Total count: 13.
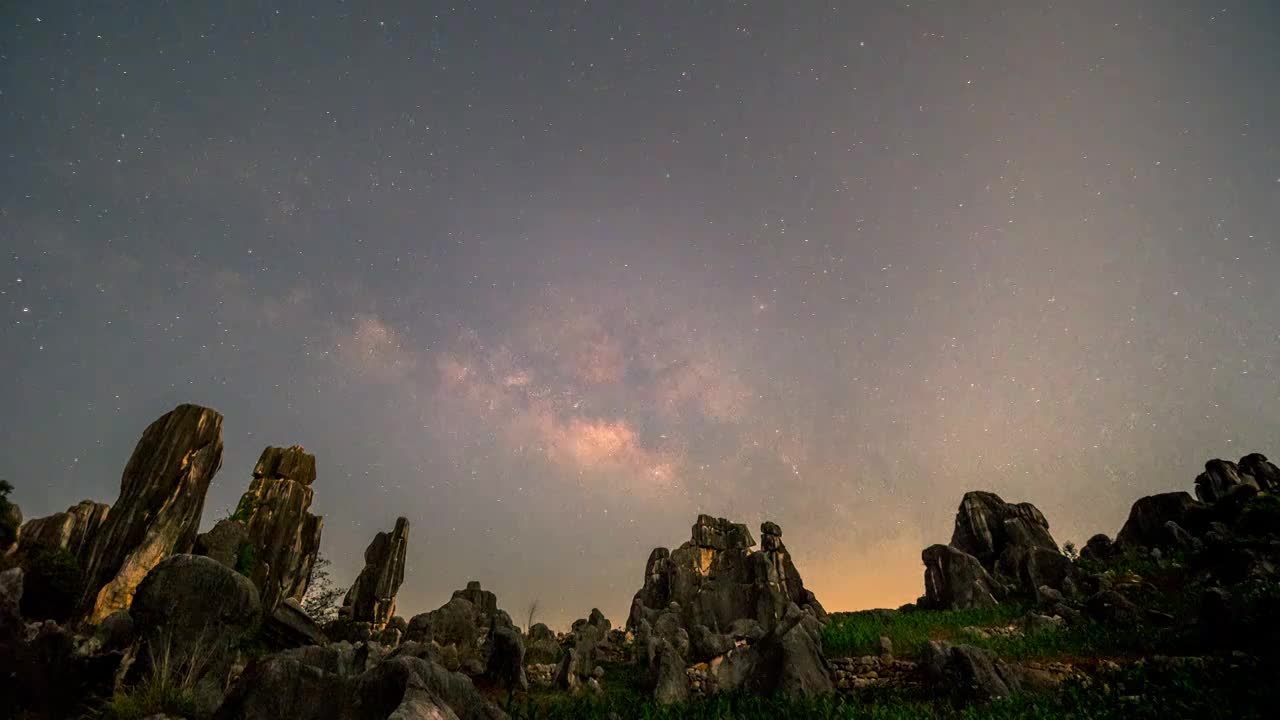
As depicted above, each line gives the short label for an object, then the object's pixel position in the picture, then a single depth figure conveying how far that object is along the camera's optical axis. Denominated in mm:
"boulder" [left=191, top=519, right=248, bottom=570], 34906
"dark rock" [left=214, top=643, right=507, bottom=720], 7055
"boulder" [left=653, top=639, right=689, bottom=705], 15500
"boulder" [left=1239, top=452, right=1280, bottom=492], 42375
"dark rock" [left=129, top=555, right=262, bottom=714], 10867
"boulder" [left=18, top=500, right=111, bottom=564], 29948
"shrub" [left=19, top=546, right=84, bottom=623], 26984
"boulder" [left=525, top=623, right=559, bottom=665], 32594
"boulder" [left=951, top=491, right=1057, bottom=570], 43969
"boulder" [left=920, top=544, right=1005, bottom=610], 35594
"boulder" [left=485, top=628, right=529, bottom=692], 18469
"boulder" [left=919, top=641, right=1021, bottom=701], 13055
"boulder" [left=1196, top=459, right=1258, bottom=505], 42656
